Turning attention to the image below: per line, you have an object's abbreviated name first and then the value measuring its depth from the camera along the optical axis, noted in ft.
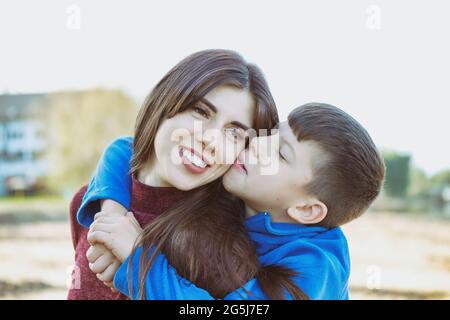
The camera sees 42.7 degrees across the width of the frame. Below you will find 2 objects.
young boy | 3.78
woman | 3.79
